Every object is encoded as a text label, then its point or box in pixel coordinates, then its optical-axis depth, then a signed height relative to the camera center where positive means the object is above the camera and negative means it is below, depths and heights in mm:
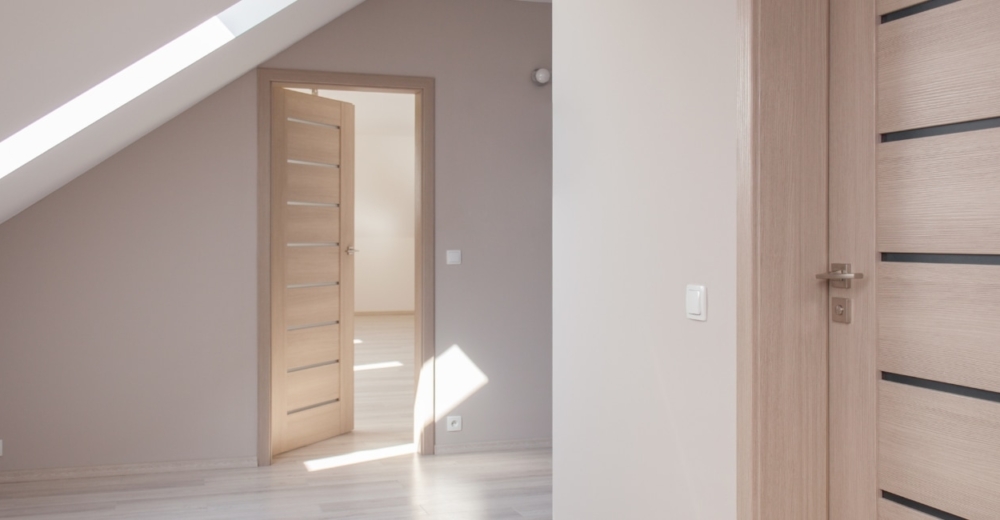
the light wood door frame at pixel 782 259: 1765 +9
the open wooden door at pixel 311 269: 4680 -40
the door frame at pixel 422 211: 4688 +312
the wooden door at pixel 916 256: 1522 +15
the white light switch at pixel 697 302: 1965 -99
